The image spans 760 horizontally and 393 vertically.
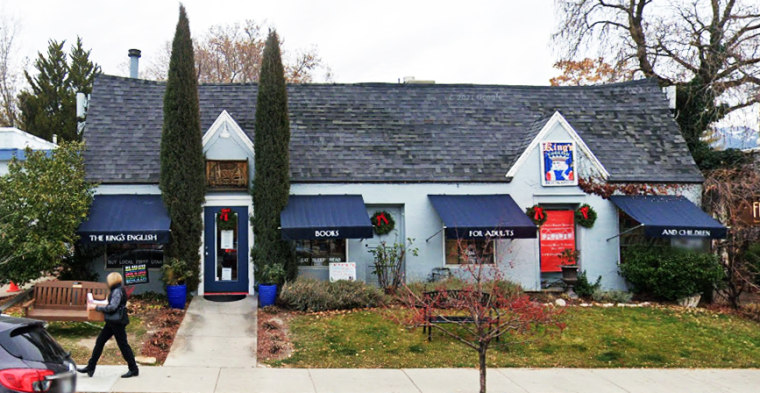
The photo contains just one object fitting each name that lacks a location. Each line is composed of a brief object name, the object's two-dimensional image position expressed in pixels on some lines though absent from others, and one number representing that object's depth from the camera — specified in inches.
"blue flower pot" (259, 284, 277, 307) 558.9
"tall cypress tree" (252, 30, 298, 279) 592.3
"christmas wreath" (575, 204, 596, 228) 650.2
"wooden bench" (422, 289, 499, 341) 357.4
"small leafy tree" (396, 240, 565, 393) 320.2
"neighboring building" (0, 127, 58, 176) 634.8
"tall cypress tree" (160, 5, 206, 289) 578.6
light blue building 601.6
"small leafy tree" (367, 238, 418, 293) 619.2
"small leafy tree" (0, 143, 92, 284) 488.7
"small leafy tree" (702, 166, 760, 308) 615.2
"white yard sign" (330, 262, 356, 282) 591.5
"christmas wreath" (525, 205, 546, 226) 647.8
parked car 208.5
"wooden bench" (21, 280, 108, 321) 442.0
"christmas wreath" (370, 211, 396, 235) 634.2
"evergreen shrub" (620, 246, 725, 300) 605.9
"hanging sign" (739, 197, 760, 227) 621.9
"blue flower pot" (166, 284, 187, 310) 546.2
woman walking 346.6
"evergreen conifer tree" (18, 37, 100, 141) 1457.9
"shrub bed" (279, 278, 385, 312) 544.7
